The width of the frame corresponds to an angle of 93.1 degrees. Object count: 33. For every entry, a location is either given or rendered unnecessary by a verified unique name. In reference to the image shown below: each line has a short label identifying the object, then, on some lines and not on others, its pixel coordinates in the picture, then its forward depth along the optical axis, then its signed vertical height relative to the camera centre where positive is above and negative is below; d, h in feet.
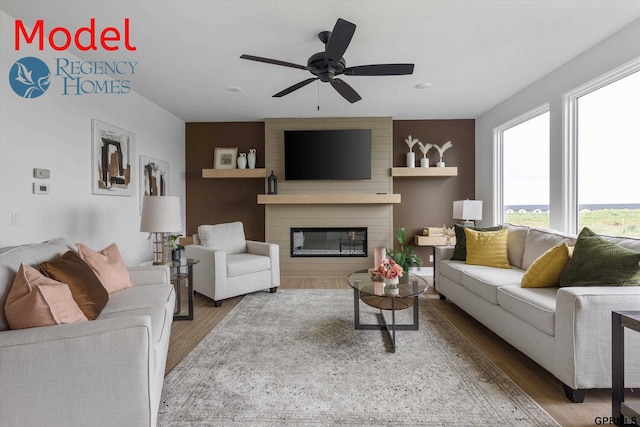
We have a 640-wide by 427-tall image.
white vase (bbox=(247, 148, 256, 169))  16.13 +2.75
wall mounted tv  15.53 +2.98
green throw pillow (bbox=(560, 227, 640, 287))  5.85 -1.14
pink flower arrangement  8.25 -1.65
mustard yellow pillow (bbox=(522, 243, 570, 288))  7.31 -1.42
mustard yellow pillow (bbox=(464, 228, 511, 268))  10.06 -1.31
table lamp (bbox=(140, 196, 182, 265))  9.57 -0.14
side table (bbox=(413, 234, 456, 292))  15.48 -1.58
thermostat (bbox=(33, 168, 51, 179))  7.85 +1.01
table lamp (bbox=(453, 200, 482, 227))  13.91 -0.02
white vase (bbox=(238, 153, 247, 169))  16.03 +2.62
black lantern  15.65 +1.37
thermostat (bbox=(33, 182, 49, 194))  7.86 +0.61
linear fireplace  16.01 -1.69
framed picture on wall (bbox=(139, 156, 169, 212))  12.99 +1.54
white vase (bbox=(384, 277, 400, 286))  8.28 -1.94
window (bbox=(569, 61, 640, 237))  8.36 +1.68
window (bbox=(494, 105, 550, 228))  11.68 +1.71
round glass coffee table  7.80 -2.25
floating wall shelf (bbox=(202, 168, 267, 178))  15.87 +1.97
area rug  5.19 -3.50
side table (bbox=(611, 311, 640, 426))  4.78 -2.56
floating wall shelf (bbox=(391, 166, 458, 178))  15.57 +1.96
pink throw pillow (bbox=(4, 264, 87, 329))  4.30 -1.35
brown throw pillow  5.42 -1.32
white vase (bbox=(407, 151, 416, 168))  15.79 +2.65
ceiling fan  7.17 +3.69
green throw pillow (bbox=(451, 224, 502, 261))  10.94 -1.22
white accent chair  11.01 -2.04
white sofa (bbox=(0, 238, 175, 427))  3.85 -2.14
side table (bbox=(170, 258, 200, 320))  9.68 -2.10
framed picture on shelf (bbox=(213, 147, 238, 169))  16.46 +2.88
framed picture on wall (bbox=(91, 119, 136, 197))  10.12 +1.85
